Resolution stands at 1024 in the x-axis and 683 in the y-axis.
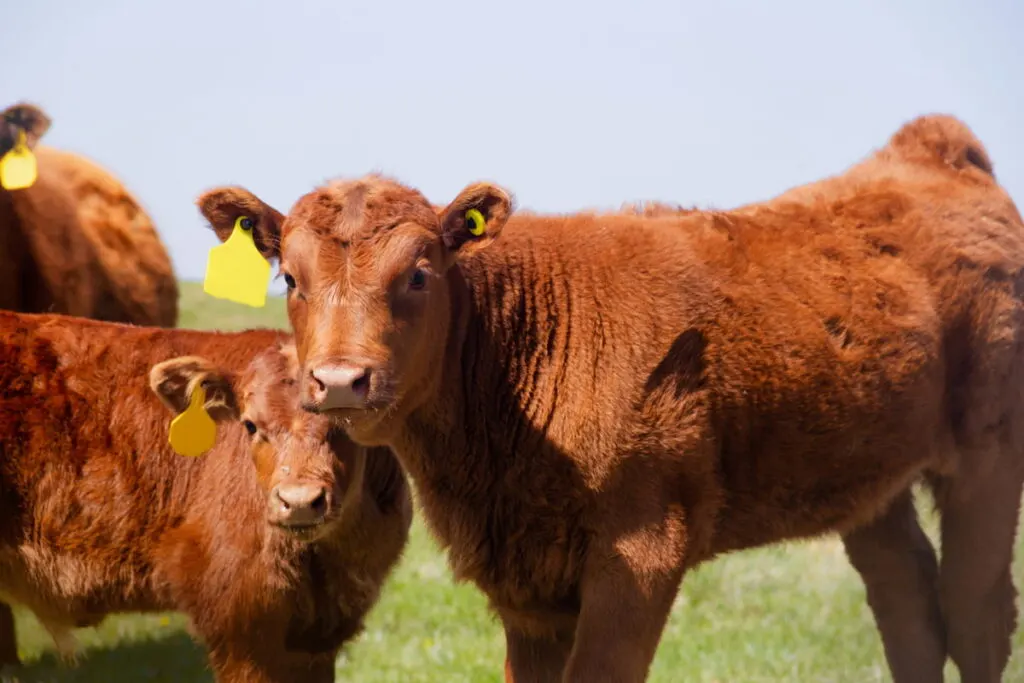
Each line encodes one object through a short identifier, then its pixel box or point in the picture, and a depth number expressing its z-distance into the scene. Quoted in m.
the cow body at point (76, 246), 16.62
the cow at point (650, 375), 7.95
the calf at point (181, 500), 10.77
